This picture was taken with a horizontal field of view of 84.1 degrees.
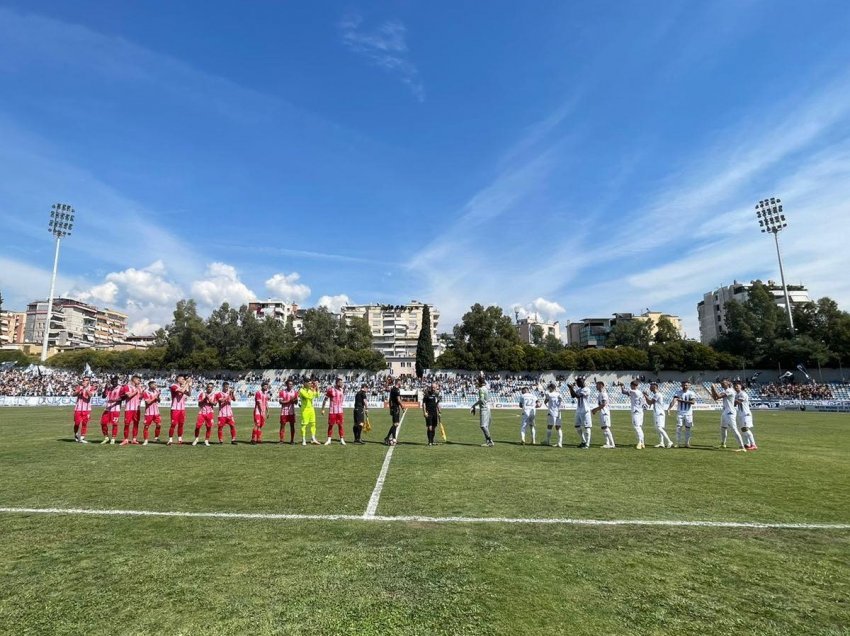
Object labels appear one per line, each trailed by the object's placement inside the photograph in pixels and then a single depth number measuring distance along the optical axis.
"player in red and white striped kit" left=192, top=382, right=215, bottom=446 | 15.10
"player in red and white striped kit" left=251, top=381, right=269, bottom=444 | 15.88
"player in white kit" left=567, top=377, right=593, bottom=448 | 15.29
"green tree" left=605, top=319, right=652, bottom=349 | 91.88
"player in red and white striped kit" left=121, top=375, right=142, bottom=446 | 15.36
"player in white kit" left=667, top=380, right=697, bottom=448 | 15.42
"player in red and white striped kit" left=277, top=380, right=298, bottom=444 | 15.94
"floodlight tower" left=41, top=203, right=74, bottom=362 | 63.97
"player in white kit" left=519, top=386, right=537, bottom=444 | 16.28
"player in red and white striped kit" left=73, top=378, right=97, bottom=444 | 15.45
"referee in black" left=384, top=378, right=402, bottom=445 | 15.10
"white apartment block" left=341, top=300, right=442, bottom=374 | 115.12
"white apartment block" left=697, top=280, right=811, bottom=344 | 95.05
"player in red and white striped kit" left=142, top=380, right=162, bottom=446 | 15.31
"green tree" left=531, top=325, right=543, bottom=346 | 140.38
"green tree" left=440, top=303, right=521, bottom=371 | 67.50
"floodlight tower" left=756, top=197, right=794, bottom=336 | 59.69
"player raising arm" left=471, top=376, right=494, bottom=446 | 15.05
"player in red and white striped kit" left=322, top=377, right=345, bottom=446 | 15.54
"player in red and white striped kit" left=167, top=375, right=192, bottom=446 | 14.99
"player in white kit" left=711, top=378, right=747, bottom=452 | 14.66
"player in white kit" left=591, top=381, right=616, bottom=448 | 14.84
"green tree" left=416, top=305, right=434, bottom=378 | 73.12
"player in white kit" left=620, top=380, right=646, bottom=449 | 15.25
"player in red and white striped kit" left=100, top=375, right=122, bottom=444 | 15.34
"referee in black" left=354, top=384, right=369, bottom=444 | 15.99
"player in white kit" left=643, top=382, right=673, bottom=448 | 15.52
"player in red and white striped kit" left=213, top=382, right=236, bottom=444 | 15.23
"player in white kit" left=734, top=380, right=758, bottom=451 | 14.81
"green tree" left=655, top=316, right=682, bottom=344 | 83.19
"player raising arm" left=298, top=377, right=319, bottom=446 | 15.34
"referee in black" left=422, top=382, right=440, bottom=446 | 15.05
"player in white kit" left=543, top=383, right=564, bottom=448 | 15.71
